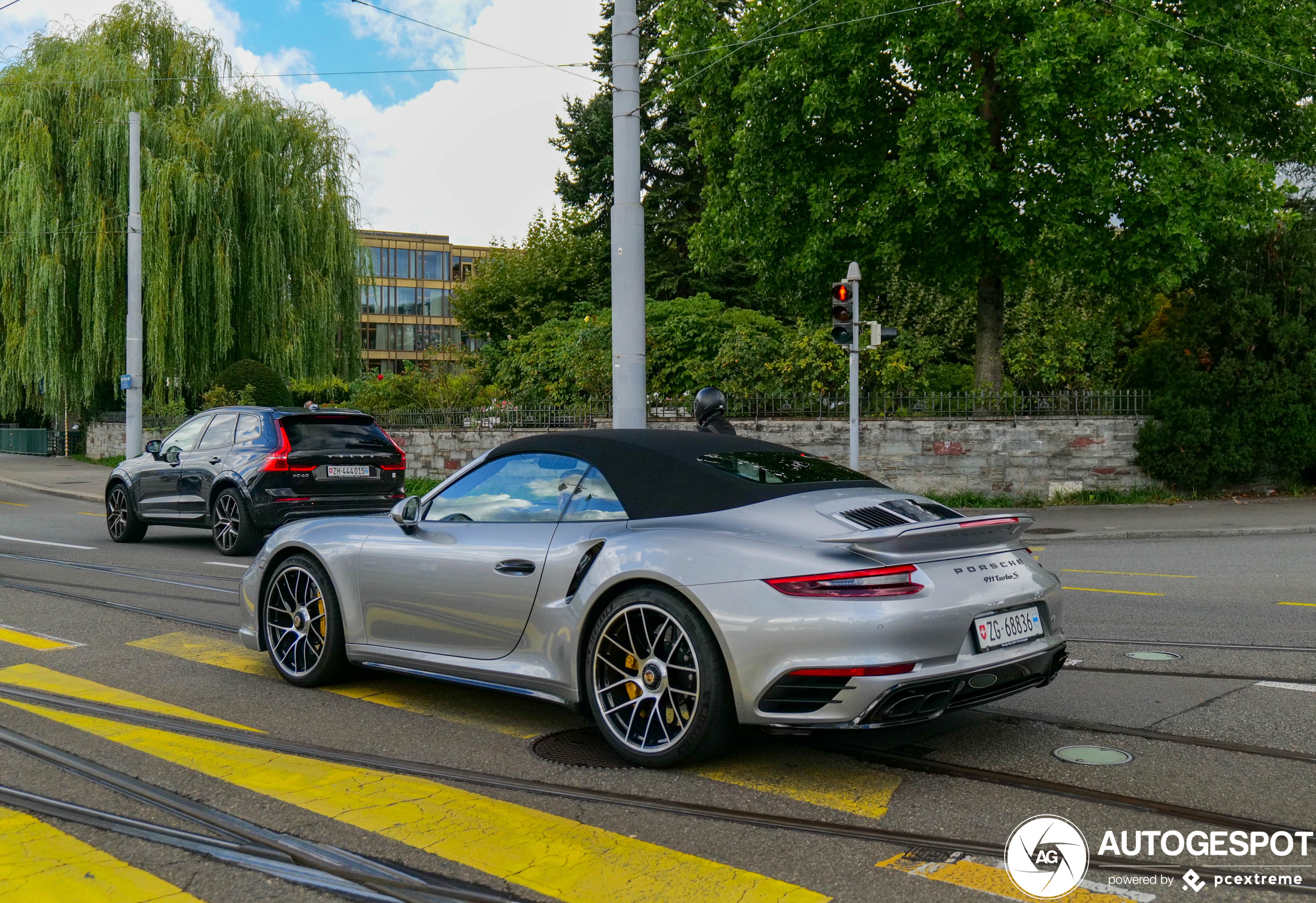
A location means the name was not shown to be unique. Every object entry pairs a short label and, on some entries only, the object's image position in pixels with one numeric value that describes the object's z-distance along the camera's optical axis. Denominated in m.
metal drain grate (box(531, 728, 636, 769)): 4.80
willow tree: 28.53
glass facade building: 87.81
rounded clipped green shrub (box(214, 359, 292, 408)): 28.02
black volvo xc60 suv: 12.77
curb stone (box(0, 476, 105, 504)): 23.02
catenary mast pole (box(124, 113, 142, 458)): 23.83
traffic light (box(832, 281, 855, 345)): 14.59
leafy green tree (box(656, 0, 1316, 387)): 17.14
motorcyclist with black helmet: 8.98
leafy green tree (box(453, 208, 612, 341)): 43.66
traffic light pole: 15.18
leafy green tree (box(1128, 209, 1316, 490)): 18.48
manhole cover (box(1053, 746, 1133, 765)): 4.68
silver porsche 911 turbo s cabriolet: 4.27
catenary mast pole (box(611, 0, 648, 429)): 11.98
